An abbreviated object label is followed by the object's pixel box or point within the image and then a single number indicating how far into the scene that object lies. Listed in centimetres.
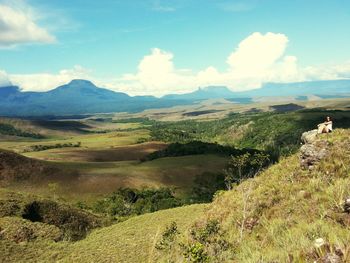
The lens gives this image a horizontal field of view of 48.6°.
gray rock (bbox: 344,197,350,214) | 1875
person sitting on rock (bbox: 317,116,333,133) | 3812
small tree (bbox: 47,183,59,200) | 10966
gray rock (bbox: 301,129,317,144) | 3736
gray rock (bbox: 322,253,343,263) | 1036
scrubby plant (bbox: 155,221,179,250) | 2620
